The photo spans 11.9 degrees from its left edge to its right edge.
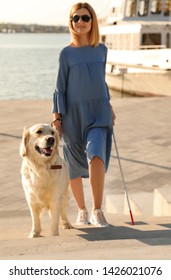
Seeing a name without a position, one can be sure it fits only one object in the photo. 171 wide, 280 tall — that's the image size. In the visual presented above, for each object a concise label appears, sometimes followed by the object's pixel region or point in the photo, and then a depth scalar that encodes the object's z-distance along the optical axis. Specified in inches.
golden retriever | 217.3
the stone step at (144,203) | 300.6
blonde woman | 240.2
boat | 1346.8
